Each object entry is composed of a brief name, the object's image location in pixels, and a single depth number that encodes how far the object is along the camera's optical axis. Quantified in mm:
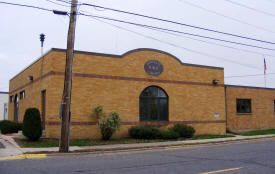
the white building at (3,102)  40806
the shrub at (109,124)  18359
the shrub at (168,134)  19938
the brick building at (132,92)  18828
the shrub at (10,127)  21095
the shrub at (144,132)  19641
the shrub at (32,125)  16406
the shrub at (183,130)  21547
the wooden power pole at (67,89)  13805
